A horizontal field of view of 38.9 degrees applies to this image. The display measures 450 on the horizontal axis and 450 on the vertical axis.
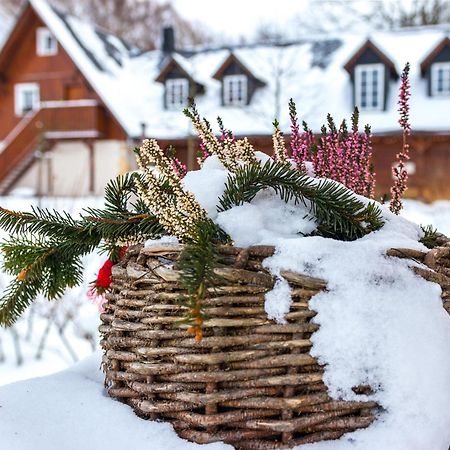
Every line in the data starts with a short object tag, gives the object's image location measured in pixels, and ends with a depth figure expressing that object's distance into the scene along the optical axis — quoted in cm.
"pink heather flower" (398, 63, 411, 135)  123
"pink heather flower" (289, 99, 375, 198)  128
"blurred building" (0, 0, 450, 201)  1192
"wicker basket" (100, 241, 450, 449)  89
